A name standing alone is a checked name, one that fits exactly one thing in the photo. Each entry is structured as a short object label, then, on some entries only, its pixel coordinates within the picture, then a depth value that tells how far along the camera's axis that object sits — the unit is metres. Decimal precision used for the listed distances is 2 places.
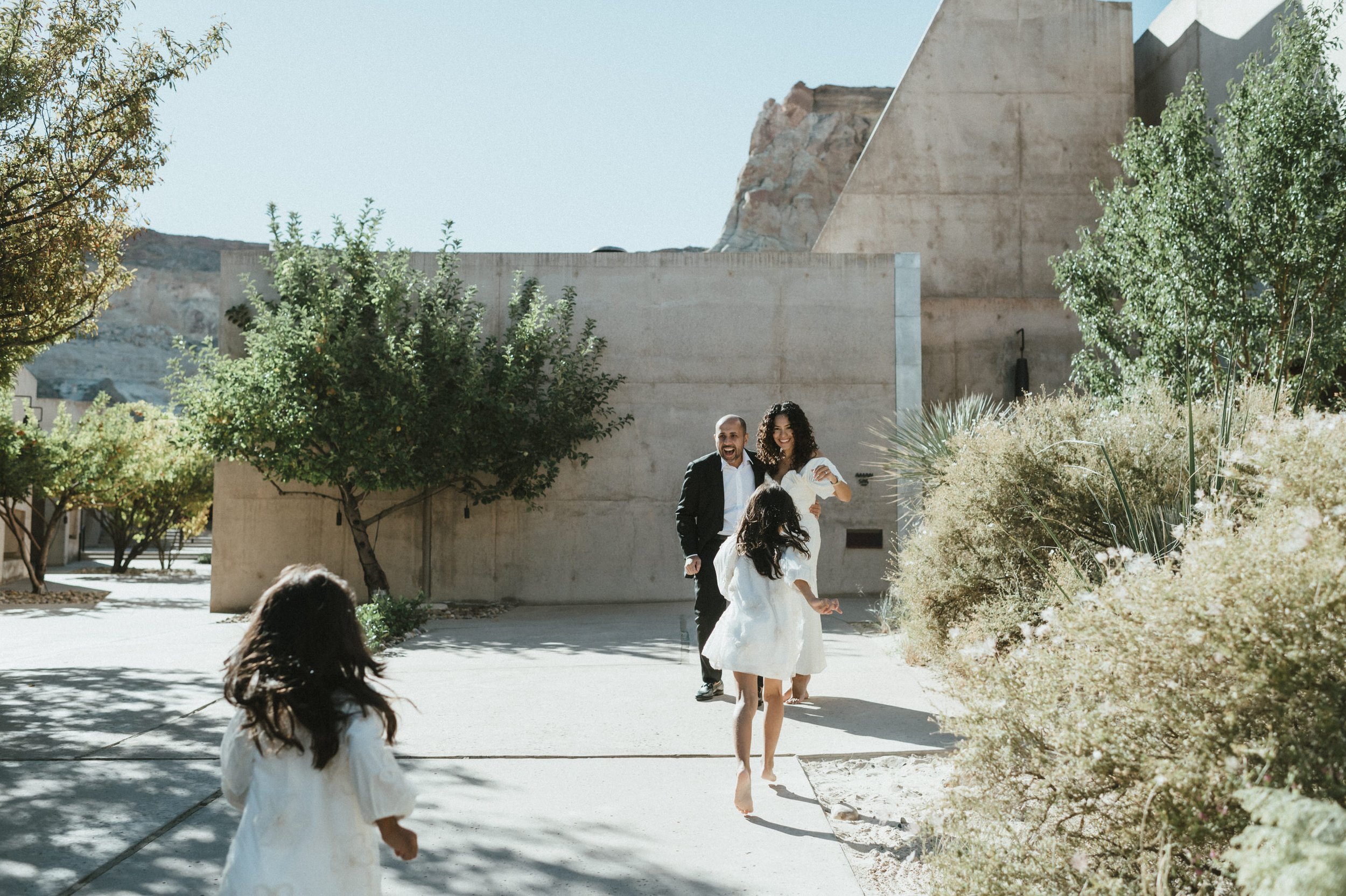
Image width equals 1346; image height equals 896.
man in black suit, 6.53
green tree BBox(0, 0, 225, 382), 8.56
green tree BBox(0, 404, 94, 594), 19.00
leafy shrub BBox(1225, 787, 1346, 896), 1.71
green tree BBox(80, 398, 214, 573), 21.53
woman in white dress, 6.29
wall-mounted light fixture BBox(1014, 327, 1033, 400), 16.06
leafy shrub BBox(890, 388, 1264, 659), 6.81
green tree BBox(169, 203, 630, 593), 11.88
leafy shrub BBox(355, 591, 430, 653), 9.59
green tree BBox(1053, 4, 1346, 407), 12.04
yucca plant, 9.04
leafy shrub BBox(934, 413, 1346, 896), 2.49
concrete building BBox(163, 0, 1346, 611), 13.66
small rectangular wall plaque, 13.62
